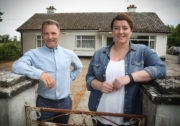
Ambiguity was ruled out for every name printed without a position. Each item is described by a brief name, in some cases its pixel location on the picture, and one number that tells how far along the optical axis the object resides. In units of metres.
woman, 1.40
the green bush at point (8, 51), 15.04
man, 1.89
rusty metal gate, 1.30
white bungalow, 15.63
